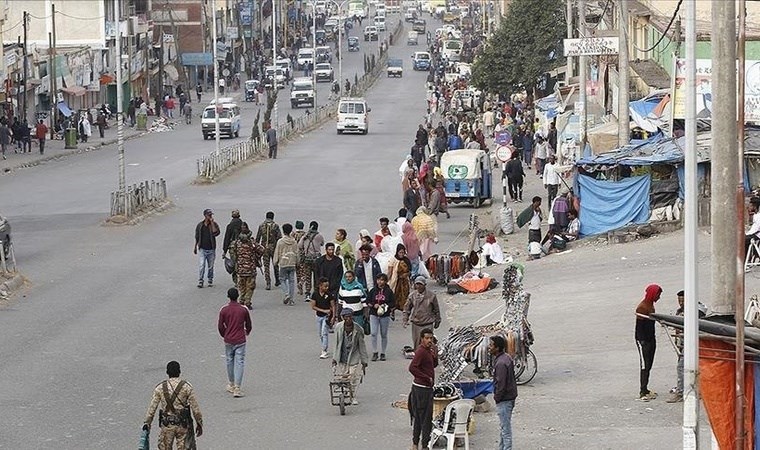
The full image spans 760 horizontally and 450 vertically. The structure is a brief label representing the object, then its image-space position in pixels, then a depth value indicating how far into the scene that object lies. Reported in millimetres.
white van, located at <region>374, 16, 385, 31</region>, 181850
